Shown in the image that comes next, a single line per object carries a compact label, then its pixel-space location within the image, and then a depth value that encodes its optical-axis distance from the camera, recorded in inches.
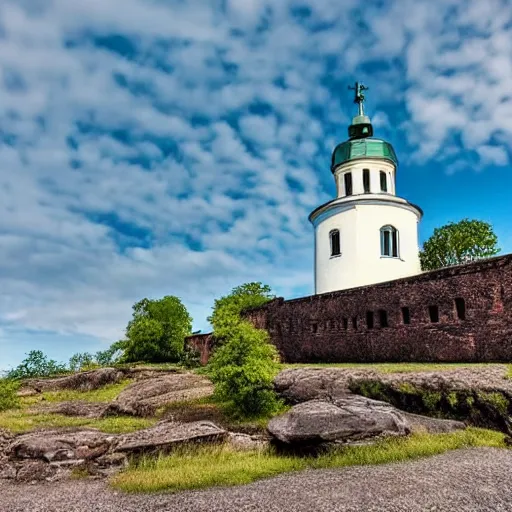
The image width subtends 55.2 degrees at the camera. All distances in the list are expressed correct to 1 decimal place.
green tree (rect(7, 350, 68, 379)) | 1199.6
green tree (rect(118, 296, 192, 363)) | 1275.8
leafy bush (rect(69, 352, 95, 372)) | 1256.8
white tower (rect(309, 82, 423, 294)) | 1029.2
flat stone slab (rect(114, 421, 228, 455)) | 348.8
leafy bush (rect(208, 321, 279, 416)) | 496.1
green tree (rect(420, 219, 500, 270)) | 1191.6
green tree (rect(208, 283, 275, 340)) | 1123.3
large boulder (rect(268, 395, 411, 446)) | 341.7
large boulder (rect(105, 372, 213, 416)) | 577.0
